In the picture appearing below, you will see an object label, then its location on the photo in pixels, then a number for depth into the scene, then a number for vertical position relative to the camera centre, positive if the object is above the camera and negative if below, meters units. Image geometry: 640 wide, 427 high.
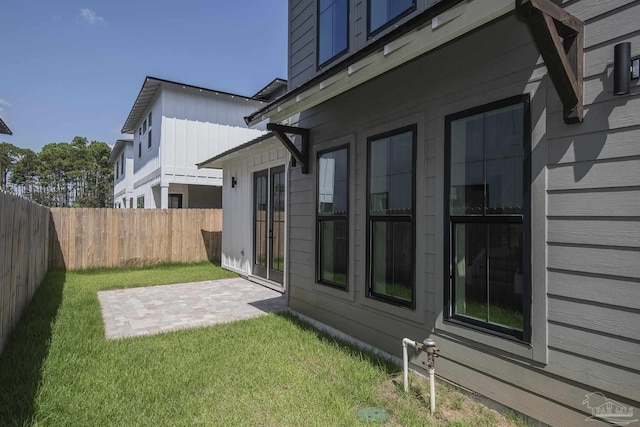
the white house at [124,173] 19.24 +2.44
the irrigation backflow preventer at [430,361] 2.60 -1.11
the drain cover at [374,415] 2.50 -1.42
